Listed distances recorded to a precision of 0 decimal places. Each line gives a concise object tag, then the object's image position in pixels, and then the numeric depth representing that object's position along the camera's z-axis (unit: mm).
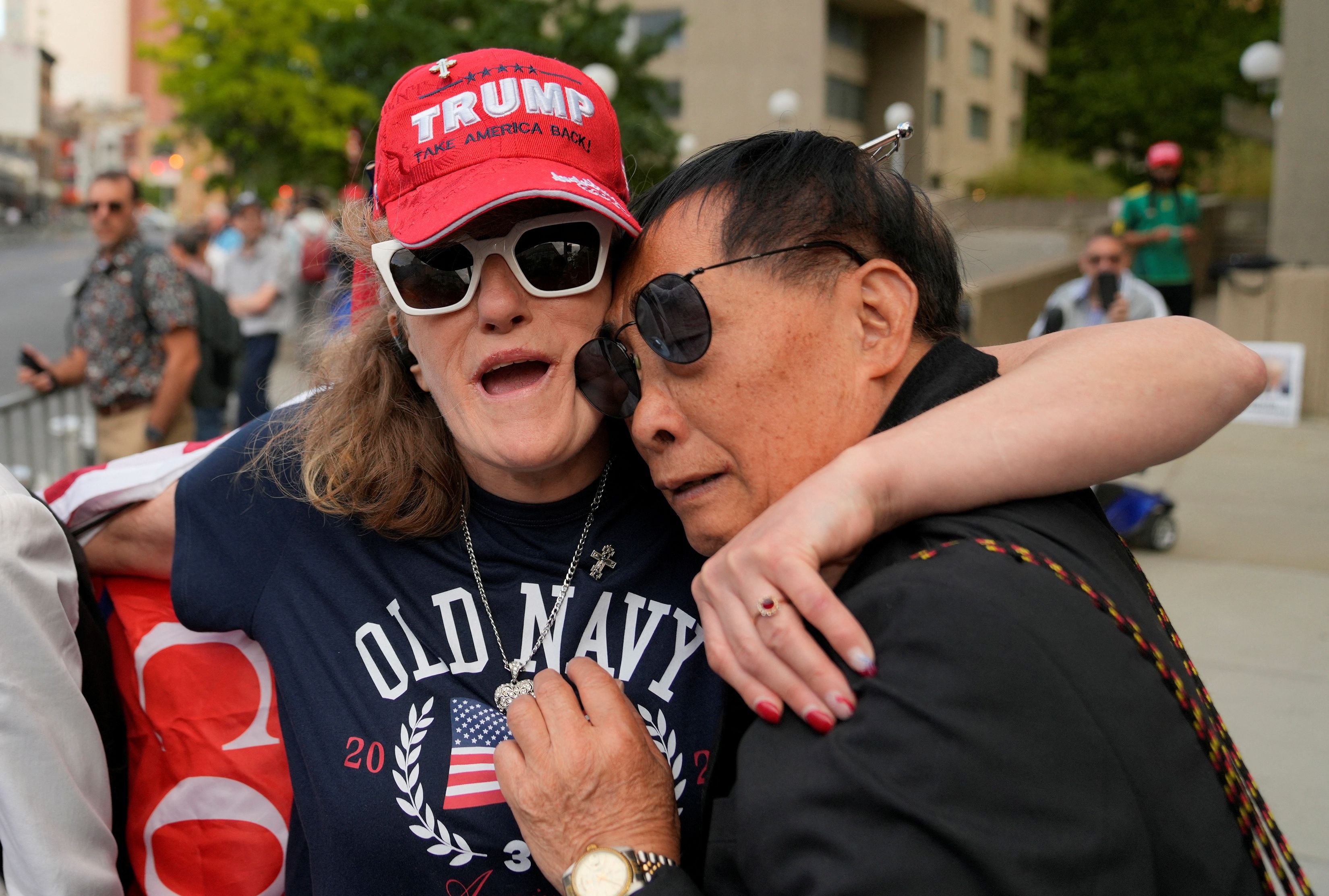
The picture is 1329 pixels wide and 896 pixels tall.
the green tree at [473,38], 22922
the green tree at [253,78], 20953
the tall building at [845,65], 38812
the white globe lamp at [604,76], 14656
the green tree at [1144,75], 40344
